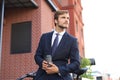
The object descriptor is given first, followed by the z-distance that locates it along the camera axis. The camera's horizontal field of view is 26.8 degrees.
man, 2.47
